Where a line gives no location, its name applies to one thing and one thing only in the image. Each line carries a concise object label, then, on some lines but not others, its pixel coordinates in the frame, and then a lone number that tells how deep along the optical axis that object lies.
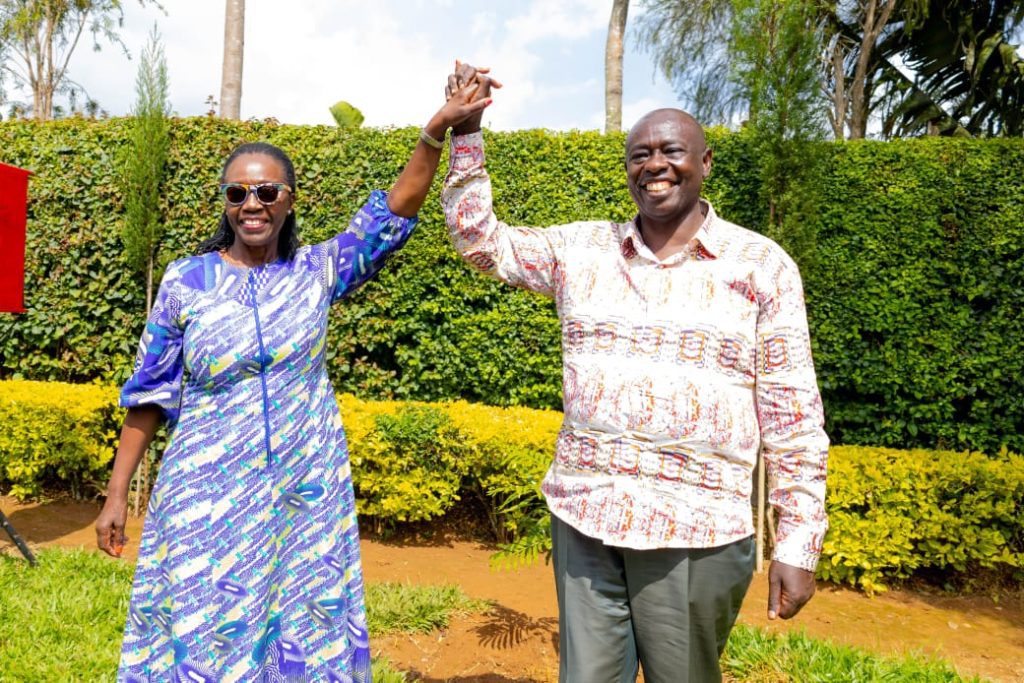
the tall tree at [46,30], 15.46
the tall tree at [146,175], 5.98
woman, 1.94
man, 1.67
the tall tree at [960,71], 13.41
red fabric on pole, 4.46
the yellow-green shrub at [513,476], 4.63
